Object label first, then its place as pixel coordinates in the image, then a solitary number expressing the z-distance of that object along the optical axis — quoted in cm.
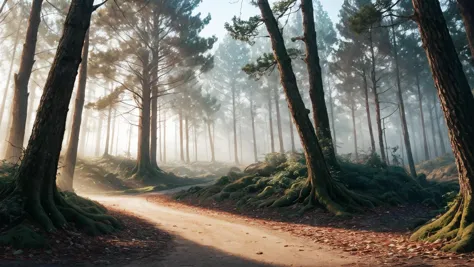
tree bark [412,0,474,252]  543
